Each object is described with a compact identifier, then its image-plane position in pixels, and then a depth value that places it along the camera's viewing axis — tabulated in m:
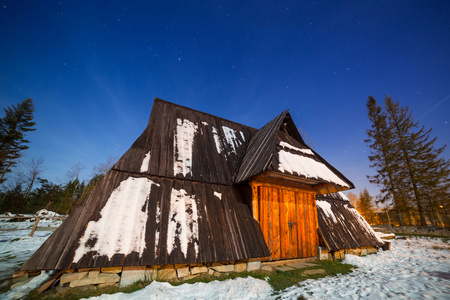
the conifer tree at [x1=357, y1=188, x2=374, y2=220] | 37.62
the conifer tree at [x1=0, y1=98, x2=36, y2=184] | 26.31
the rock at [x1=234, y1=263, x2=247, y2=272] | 5.41
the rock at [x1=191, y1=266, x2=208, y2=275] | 4.88
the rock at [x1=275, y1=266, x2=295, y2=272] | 6.03
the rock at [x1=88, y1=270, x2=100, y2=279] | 4.03
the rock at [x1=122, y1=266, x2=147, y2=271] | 4.24
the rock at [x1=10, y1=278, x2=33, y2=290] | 4.04
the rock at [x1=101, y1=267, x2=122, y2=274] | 4.13
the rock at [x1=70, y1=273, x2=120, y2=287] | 3.91
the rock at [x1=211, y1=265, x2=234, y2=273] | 5.15
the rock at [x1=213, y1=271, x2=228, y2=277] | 5.09
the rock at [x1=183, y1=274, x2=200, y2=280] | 4.77
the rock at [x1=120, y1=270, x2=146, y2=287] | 4.16
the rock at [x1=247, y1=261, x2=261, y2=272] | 5.57
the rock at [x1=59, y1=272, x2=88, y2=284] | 3.83
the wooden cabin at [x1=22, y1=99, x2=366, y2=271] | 4.29
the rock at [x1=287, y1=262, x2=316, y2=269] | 6.44
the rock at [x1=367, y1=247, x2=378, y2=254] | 9.69
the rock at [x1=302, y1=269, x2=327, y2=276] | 5.83
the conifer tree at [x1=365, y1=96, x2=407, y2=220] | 20.78
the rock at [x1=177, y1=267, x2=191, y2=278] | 4.71
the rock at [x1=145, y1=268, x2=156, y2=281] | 4.39
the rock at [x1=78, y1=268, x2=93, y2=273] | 3.97
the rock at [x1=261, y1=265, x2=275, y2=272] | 5.83
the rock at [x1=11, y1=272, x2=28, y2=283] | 4.35
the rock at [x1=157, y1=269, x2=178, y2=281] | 4.54
